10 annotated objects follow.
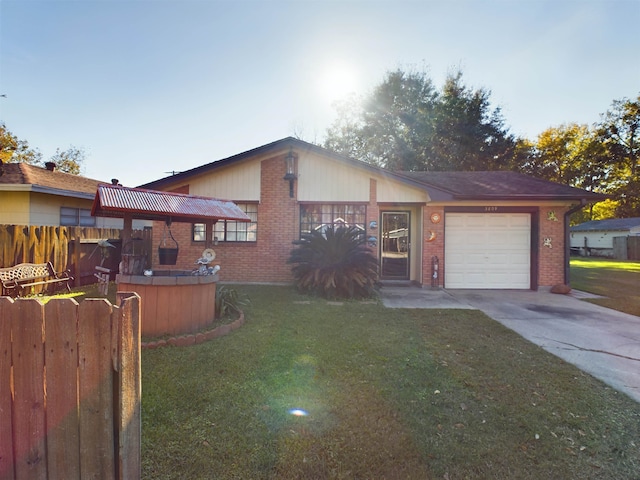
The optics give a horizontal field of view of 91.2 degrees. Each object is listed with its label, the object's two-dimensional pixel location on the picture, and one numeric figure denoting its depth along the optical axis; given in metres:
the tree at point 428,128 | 22.80
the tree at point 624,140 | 28.17
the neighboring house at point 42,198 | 10.41
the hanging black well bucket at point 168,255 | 5.09
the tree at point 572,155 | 30.69
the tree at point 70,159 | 27.06
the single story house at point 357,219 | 9.28
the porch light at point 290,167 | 9.37
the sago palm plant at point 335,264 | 7.78
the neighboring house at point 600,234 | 26.14
